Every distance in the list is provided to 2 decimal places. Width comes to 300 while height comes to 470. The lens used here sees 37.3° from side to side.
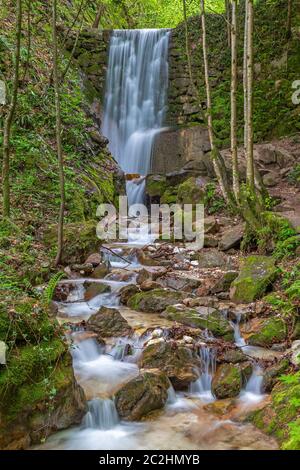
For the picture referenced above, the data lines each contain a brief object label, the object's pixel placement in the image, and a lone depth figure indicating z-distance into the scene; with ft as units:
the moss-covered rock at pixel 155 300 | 20.85
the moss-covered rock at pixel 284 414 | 11.24
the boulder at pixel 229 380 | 14.89
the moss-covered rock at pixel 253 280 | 20.77
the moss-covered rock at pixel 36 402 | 11.19
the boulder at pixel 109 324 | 17.85
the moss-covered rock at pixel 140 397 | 13.64
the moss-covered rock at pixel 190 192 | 35.88
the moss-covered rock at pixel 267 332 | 17.30
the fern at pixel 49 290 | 16.03
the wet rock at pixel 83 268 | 24.19
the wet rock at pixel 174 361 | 15.30
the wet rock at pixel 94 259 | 25.28
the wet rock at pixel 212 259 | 26.18
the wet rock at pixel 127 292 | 21.98
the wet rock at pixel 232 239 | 27.45
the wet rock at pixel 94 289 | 21.98
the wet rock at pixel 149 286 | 22.84
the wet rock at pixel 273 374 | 14.65
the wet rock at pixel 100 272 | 24.57
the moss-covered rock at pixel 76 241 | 24.73
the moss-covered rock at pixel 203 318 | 17.95
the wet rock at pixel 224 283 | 22.39
